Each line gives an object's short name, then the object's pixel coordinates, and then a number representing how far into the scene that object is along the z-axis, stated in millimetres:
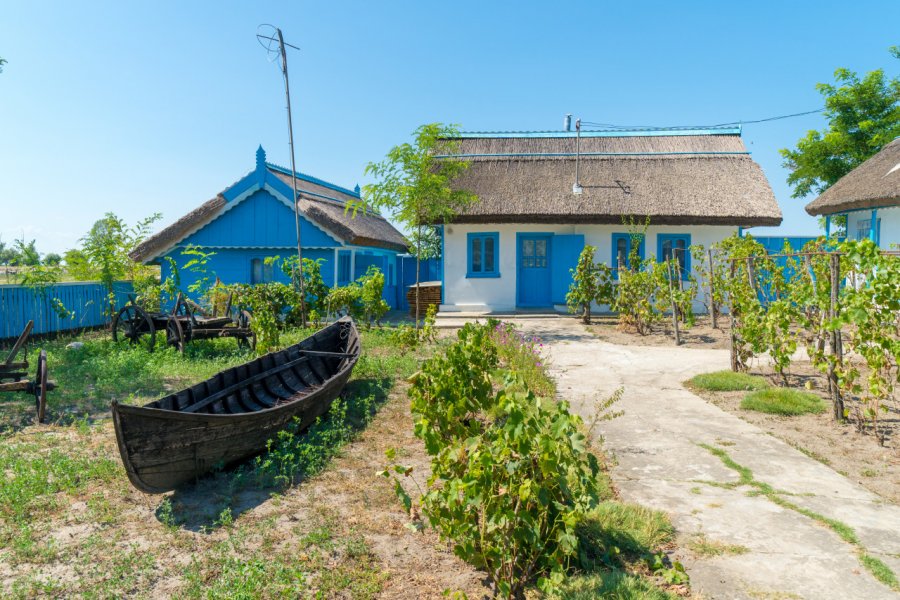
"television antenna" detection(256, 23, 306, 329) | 11117
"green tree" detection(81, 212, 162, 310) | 12734
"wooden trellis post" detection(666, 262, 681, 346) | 10836
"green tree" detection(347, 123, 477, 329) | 11086
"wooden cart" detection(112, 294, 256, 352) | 9780
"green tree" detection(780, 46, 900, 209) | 21469
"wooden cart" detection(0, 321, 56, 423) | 5965
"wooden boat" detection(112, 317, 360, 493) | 3982
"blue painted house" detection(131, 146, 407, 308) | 14594
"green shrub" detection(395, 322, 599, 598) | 2627
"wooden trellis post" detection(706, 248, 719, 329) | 12628
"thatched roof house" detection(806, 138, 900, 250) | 12906
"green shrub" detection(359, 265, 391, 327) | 11094
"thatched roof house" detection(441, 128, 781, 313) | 15133
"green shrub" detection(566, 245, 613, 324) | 13062
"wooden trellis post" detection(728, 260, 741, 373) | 7867
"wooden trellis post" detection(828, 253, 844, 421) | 5602
